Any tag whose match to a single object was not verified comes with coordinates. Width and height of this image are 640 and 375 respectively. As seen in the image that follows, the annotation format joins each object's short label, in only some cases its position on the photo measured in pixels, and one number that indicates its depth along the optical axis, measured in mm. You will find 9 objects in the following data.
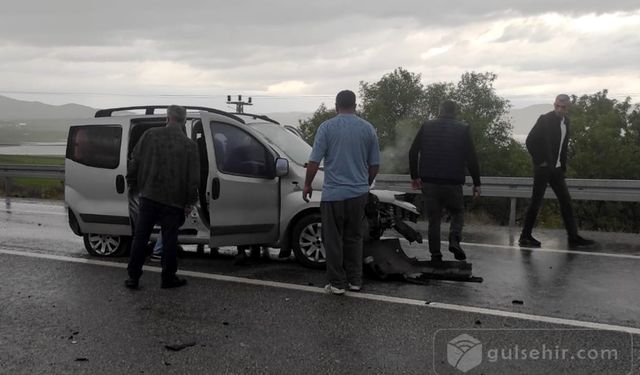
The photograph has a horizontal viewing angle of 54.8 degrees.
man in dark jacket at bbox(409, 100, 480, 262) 6742
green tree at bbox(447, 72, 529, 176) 49094
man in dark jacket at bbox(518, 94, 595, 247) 8258
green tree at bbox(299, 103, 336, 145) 52444
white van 6602
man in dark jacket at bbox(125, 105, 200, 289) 5863
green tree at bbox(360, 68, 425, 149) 51281
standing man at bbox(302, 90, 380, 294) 5730
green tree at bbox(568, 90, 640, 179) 46531
